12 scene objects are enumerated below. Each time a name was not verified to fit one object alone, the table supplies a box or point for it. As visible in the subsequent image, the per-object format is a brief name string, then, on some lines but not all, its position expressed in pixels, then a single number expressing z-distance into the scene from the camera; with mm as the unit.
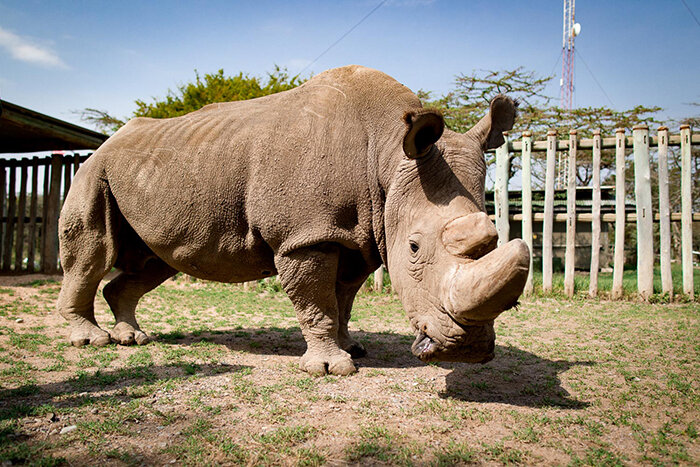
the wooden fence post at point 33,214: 12992
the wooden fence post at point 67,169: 12844
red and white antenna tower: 21312
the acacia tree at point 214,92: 15195
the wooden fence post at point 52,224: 12523
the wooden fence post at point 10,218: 13312
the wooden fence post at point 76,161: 12828
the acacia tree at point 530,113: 20422
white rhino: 3541
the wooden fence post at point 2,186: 13516
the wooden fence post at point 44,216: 12625
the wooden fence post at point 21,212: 13141
